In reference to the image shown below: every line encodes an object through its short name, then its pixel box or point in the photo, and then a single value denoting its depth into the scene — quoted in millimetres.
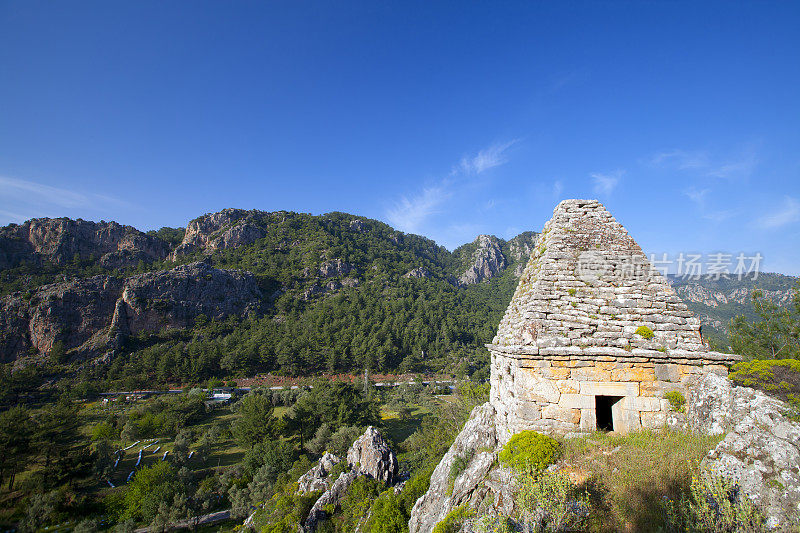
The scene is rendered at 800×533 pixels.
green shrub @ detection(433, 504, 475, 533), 5282
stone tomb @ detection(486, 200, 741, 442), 5891
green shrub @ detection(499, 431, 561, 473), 5199
